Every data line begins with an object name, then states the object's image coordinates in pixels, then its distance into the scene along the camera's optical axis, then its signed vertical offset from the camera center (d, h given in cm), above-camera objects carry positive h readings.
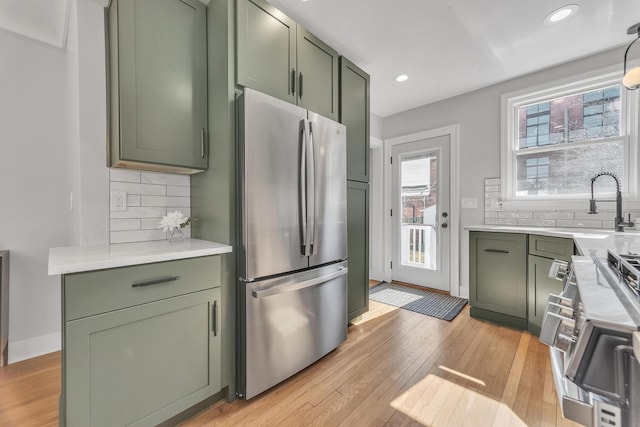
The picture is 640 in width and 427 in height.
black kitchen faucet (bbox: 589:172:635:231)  213 -3
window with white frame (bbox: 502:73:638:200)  250 +74
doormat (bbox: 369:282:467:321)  297 -107
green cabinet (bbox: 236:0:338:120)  167 +107
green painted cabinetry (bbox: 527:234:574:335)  218 -51
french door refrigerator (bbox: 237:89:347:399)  157 -18
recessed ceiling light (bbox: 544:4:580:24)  196 +147
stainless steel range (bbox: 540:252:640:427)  56 -33
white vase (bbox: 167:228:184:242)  184 -16
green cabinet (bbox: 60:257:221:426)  110 -60
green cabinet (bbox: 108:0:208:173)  150 +75
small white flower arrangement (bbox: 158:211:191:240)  171 -6
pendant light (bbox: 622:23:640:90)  171 +84
